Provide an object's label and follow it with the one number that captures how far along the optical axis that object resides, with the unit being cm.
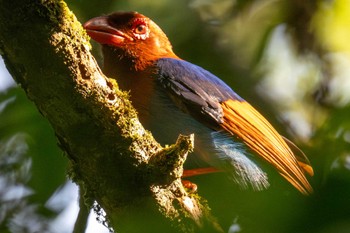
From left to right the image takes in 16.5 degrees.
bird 886
